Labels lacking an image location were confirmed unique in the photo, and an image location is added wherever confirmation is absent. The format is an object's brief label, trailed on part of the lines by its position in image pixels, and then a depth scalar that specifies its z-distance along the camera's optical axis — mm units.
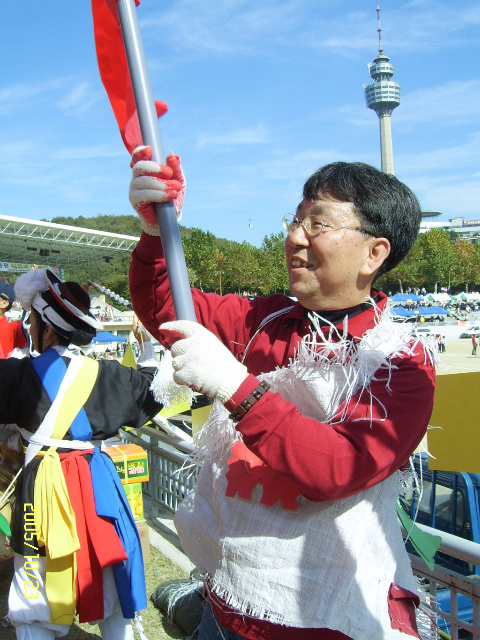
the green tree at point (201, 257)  45750
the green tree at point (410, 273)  55225
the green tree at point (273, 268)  50938
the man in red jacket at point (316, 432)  1167
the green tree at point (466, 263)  60097
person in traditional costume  2525
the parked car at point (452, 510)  3238
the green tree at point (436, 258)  55219
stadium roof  35875
